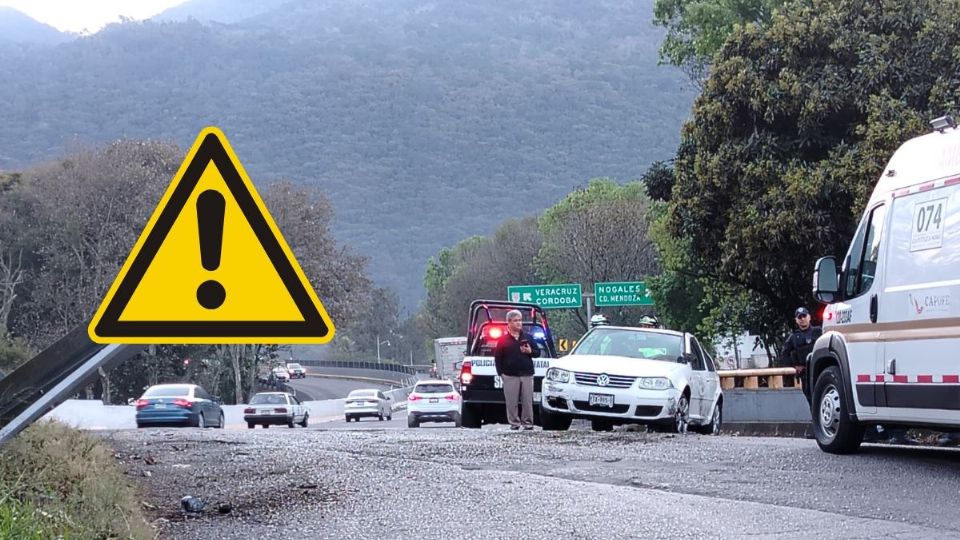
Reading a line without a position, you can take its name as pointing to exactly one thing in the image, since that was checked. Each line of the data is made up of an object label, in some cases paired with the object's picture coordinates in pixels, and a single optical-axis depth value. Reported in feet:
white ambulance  36.09
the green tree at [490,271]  281.54
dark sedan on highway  106.93
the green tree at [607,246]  208.64
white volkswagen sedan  58.85
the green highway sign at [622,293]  184.85
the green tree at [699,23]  108.68
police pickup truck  75.77
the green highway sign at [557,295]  195.11
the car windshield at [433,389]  127.34
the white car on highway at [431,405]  124.36
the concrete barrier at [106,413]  129.80
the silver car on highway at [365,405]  184.24
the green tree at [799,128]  82.02
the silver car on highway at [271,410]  141.79
